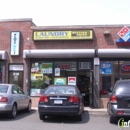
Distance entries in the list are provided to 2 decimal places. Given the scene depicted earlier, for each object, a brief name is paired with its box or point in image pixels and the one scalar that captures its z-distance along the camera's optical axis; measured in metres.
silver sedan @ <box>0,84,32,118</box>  9.84
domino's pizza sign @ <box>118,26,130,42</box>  14.53
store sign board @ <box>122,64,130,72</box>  15.05
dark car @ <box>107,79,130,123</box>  8.68
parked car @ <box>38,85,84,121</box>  9.26
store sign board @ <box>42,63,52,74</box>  15.59
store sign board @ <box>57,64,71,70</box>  15.48
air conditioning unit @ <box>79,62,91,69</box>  15.27
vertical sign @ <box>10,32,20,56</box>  15.59
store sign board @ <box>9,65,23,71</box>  15.72
